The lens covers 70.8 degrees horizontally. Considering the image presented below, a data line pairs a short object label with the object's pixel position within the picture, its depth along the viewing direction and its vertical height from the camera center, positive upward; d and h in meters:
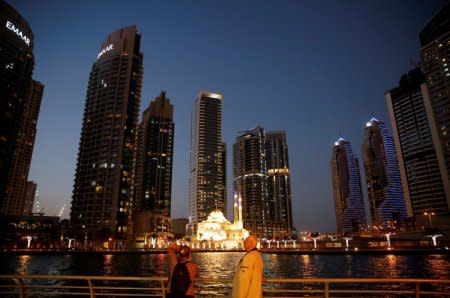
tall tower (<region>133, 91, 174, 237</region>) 175.50 +12.29
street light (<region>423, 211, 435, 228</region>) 127.41 +8.94
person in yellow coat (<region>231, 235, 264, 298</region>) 4.94 -0.50
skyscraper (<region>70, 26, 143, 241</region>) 140.00 +48.46
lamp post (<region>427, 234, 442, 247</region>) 111.28 +1.82
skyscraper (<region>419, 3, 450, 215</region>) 137.25 +73.61
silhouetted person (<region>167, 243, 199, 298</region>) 5.86 -0.56
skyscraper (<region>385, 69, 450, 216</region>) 163.25 +51.41
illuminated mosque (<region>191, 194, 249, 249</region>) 169.25 +5.36
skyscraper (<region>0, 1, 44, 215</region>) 95.75 +53.76
